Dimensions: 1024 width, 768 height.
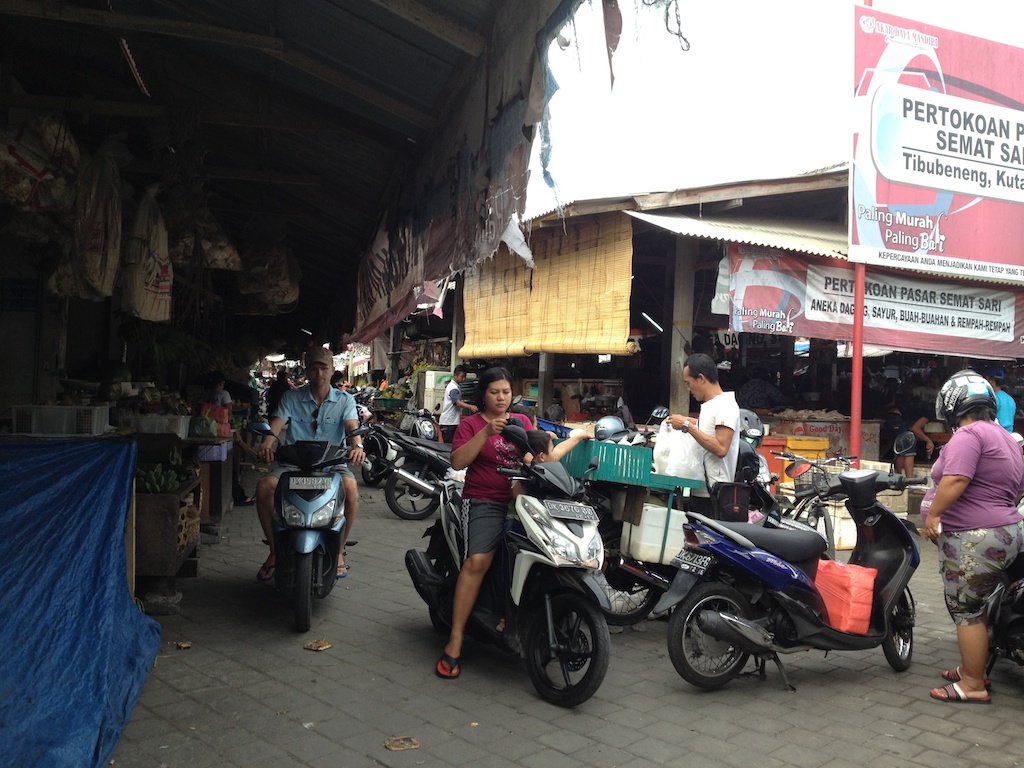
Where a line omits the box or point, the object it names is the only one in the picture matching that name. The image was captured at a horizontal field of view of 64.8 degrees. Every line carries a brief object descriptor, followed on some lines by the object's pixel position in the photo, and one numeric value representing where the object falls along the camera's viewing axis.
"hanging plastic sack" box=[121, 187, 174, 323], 5.25
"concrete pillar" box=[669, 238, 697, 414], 10.27
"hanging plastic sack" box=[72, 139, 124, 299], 4.64
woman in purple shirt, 4.38
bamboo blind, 9.60
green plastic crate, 5.68
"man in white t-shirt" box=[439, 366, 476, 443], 12.74
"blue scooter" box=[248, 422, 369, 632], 5.06
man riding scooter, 5.84
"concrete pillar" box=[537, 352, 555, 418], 12.59
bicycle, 5.80
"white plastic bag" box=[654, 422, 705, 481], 5.47
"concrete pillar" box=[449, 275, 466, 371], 16.04
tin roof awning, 9.05
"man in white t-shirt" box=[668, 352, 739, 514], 5.23
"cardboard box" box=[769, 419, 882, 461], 10.66
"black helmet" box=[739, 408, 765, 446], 7.20
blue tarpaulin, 3.28
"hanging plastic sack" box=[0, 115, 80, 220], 4.13
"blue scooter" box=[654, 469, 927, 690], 4.40
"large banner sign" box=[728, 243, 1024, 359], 9.71
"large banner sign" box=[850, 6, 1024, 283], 9.23
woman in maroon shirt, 4.45
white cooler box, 5.55
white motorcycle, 4.03
